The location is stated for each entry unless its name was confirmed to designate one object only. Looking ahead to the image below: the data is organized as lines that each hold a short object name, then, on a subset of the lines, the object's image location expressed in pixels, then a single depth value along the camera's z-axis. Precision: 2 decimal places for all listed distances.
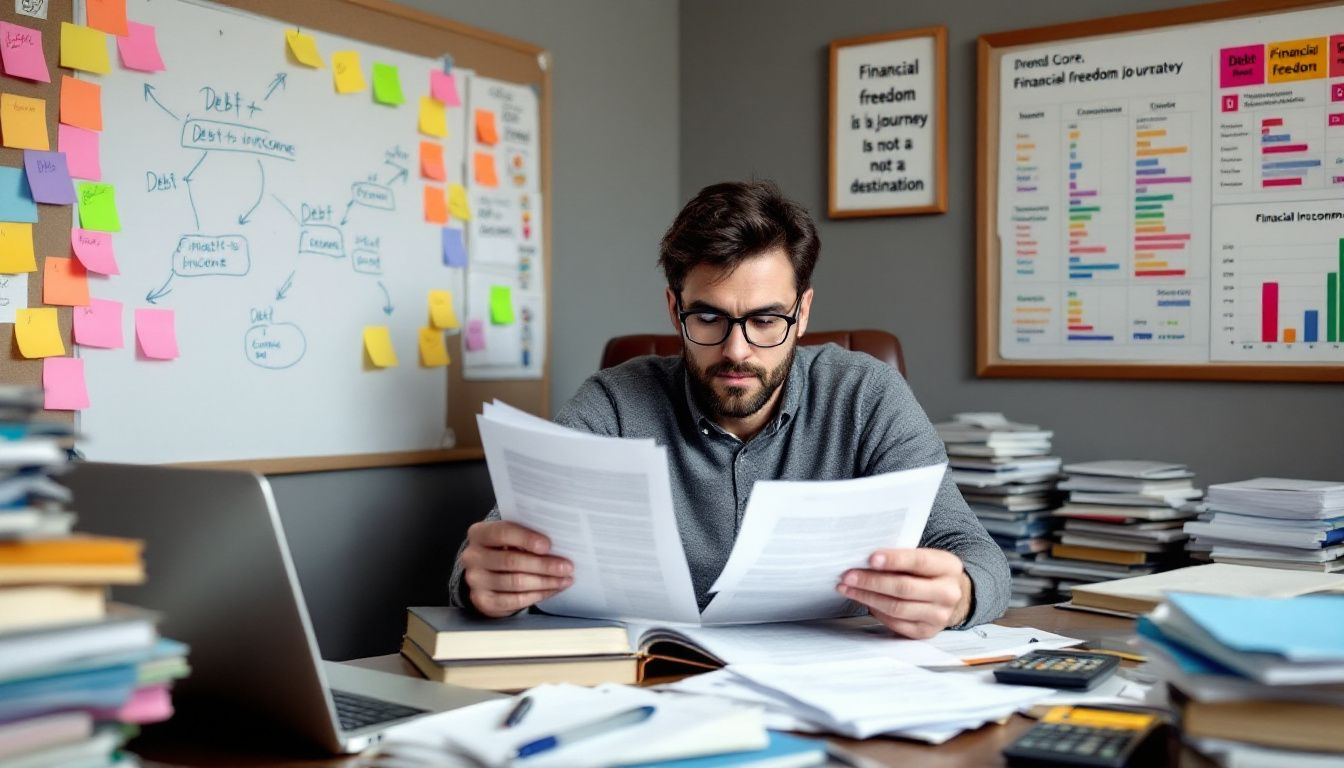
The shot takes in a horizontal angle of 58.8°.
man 1.70
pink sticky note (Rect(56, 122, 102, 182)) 1.85
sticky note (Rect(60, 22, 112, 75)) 1.85
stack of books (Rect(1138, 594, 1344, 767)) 0.79
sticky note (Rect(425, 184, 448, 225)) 2.50
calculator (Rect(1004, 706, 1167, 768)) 0.87
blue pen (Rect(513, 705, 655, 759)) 0.81
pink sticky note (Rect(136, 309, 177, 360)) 1.96
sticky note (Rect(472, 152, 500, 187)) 2.63
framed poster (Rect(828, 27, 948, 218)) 2.88
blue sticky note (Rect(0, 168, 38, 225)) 1.77
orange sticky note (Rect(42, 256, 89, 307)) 1.82
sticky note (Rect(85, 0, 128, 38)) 1.89
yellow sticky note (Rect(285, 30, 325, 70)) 2.21
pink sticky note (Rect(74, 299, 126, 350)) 1.87
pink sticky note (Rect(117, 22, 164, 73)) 1.93
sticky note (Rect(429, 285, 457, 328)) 2.51
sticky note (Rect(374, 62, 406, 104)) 2.38
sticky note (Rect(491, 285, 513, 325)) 2.67
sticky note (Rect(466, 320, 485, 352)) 2.61
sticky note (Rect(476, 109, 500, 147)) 2.63
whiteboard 1.96
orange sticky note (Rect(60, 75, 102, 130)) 1.85
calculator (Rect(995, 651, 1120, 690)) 1.09
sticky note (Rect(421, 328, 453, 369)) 2.49
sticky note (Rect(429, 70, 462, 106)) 2.51
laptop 0.88
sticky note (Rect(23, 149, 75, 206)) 1.80
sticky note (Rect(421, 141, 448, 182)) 2.49
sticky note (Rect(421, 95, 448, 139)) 2.50
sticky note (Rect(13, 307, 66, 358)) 1.79
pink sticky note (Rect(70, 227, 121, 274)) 1.86
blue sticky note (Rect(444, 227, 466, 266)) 2.54
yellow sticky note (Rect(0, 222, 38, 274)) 1.77
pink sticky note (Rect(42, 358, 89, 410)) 1.83
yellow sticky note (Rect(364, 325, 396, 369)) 2.37
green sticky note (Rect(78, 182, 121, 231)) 1.87
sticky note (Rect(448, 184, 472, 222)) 2.56
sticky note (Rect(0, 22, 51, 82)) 1.78
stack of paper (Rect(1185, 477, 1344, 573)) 2.12
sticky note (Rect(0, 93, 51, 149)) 1.77
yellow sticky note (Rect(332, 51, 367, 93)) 2.30
